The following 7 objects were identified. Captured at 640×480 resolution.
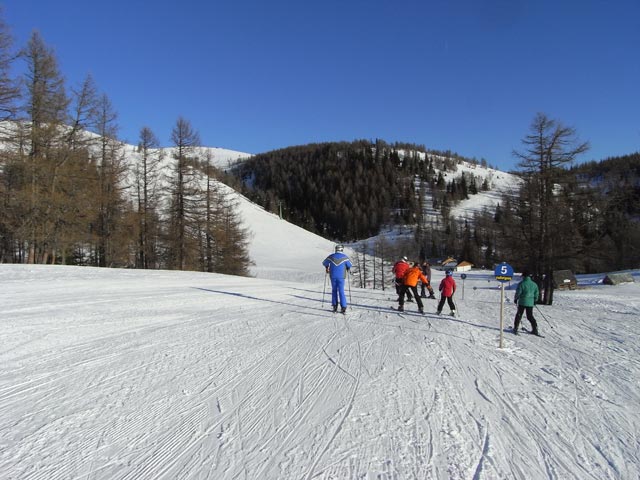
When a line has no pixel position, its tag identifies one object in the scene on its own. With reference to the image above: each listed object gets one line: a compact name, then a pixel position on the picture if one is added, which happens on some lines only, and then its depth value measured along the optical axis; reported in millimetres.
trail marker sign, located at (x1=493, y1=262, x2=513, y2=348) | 7680
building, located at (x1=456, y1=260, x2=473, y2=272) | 88881
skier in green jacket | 9078
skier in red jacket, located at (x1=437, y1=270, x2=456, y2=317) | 11039
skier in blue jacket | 10375
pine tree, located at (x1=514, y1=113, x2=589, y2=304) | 18766
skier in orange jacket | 11438
